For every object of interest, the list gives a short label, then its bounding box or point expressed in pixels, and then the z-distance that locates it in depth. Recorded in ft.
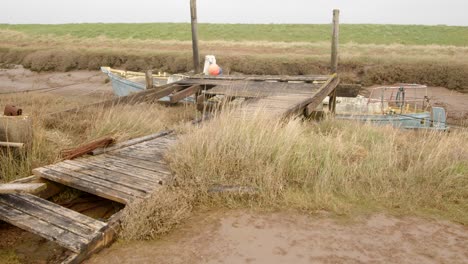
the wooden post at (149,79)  41.47
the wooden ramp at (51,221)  11.82
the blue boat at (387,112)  46.24
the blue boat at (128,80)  52.06
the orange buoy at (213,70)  45.01
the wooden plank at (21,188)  12.72
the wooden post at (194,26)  44.96
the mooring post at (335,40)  40.14
